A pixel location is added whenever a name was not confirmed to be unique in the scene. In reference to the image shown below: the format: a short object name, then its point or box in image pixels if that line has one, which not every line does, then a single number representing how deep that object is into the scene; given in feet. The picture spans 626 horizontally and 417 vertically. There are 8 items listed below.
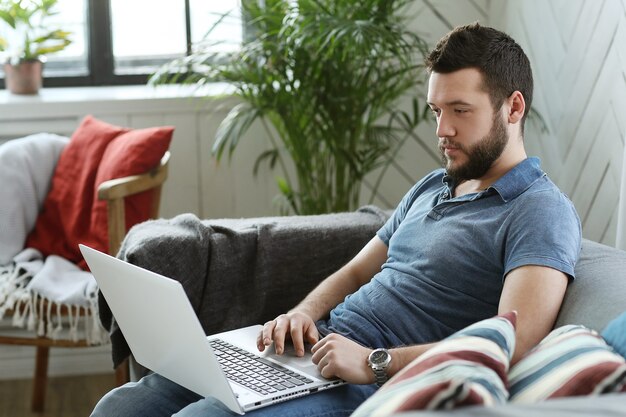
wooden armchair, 8.86
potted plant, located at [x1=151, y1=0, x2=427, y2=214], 9.38
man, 5.44
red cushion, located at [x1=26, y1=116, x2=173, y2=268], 9.50
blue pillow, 4.52
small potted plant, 11.16
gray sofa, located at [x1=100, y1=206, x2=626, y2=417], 7.07
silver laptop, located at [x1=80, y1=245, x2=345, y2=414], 4.96
